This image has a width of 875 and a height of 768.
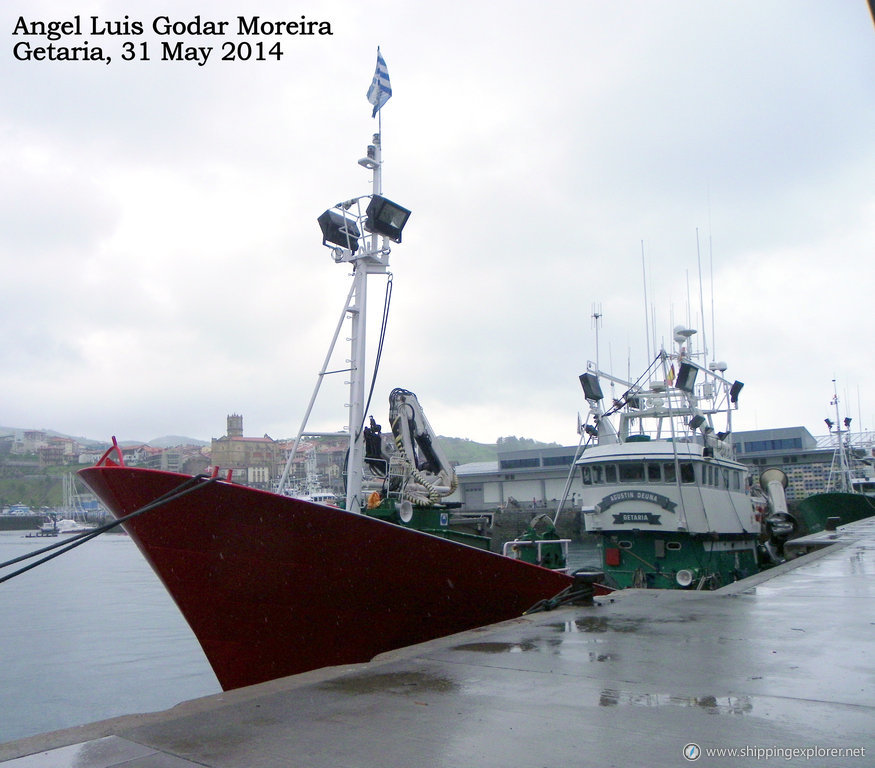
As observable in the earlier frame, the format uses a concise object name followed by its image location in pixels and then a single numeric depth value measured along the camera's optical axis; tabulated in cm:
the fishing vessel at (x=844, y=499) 3203
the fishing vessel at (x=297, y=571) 814
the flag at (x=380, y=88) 1292
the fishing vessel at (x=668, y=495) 1766
